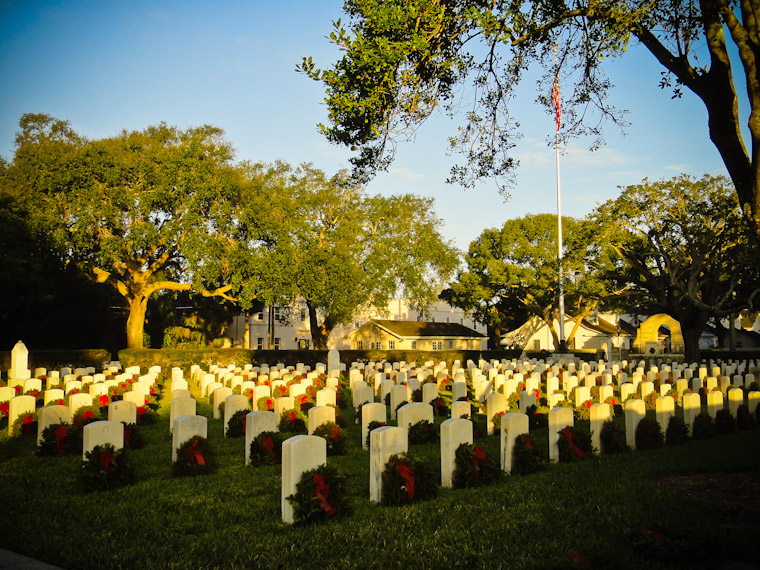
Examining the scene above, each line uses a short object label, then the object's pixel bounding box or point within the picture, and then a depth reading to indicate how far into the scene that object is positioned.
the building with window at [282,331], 56.22
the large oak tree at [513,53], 7.53
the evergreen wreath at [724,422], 11.22
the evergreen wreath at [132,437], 9.48
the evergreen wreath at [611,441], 9.31
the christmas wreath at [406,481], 6.49
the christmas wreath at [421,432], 9.63
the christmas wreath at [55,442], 8.95
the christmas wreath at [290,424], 11.02
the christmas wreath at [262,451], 8.45
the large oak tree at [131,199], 28.61
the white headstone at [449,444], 7.23
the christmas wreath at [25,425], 10.39
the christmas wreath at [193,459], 7.86
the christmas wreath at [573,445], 8.68
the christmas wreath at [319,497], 5.82
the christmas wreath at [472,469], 7.19
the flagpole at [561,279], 30.67
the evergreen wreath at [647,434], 9.67
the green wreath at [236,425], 10.81
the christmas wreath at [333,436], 8.88
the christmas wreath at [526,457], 7.86
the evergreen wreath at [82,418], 9.95
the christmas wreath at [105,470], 7.03
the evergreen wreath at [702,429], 10.77
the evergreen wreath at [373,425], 9.53
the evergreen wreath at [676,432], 10.14
